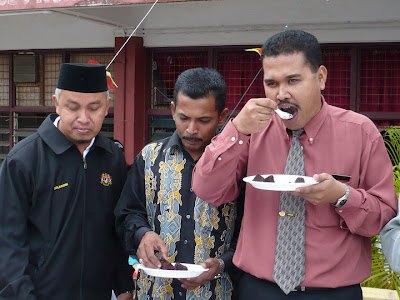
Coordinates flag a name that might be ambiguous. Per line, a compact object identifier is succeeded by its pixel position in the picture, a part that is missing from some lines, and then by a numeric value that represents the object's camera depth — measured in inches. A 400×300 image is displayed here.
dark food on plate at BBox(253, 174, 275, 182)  78.9
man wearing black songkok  89.5
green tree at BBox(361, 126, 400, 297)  140.9
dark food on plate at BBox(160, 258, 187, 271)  87.4
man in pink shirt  80.4
